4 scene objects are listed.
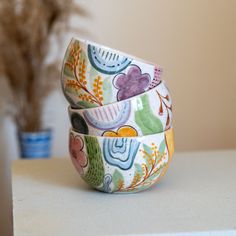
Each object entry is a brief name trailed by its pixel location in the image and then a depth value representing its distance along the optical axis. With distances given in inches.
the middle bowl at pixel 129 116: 30.5
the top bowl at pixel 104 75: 30.5
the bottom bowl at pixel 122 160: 30.8
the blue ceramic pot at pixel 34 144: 57.8
